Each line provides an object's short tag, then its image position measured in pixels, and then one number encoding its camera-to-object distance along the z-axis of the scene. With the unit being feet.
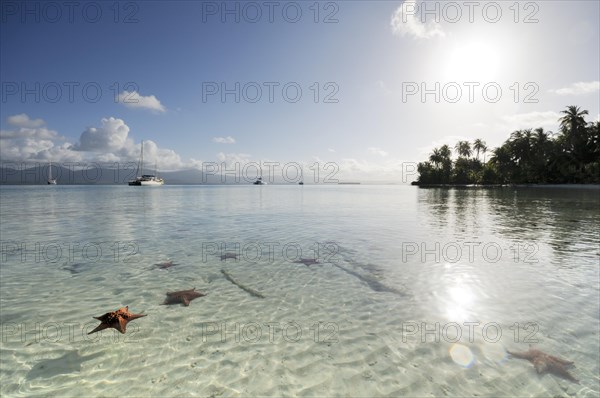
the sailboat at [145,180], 504.02
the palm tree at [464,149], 428.97
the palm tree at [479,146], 414.82
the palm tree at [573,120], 240.53
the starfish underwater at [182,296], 23.06
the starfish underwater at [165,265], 32.78
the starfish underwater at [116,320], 18.40
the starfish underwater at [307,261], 34.31
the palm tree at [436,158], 424.46
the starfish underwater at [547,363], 14.44
